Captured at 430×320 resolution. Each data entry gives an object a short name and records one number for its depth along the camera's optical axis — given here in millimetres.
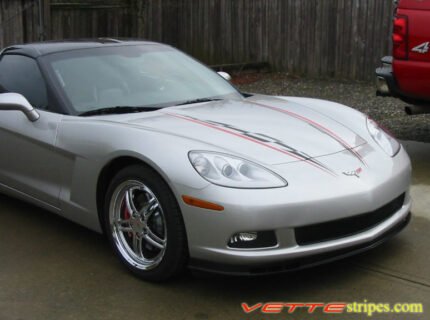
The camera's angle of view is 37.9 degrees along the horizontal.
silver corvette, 3293
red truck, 5645
